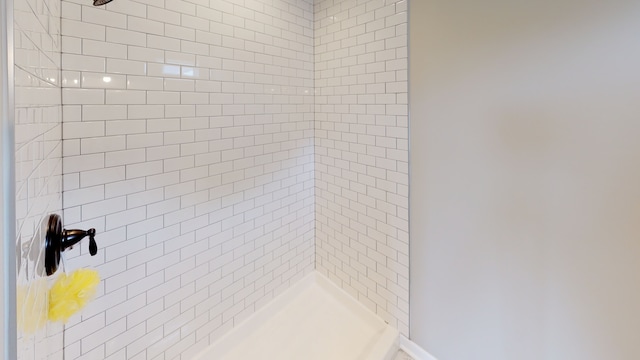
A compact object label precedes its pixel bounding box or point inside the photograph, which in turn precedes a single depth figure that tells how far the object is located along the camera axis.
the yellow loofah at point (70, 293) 0.75
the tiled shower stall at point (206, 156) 1.03
